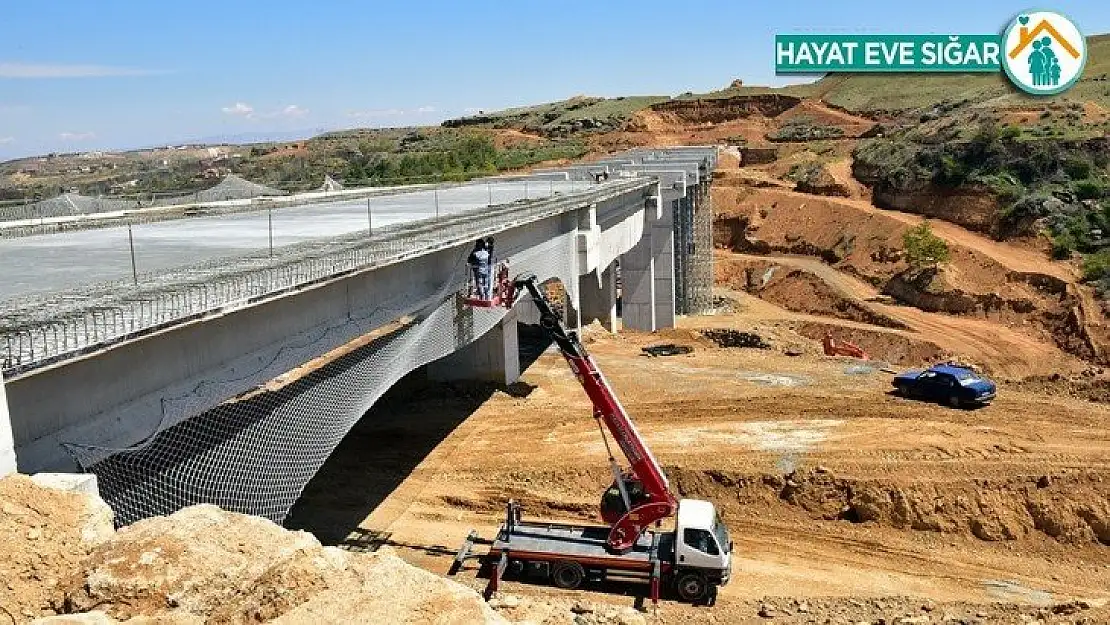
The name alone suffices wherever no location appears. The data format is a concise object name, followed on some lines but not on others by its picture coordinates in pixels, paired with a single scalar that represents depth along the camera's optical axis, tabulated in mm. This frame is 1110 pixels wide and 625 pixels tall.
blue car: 23969
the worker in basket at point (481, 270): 16625
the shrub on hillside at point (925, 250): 43656
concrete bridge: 8784
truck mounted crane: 14688
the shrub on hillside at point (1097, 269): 39781
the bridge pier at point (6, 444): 7707
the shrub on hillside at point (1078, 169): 51569
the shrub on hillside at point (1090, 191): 48406
